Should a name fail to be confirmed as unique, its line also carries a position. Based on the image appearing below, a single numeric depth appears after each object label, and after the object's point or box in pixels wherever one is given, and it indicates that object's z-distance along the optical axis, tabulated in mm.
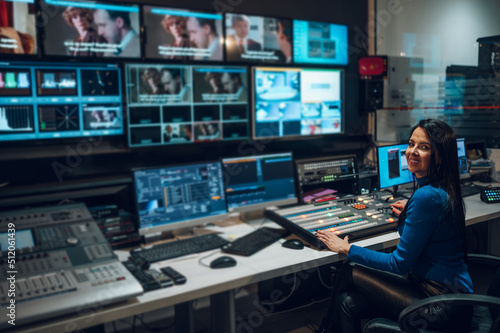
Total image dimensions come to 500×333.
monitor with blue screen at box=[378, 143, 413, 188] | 2814
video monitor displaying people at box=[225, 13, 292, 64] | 3420
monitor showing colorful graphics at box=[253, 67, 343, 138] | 3598
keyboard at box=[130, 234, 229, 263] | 2119
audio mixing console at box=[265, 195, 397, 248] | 2223
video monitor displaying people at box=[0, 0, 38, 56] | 2590
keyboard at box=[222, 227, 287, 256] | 2162
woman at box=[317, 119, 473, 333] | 1778
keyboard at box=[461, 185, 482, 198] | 3251
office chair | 1615
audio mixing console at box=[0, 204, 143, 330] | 1496
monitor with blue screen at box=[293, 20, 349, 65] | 3746
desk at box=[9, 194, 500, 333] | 1515
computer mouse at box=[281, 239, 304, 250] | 2178
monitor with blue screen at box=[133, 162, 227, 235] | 2293
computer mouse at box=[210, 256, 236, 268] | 1984
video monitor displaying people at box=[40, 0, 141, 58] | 2754
